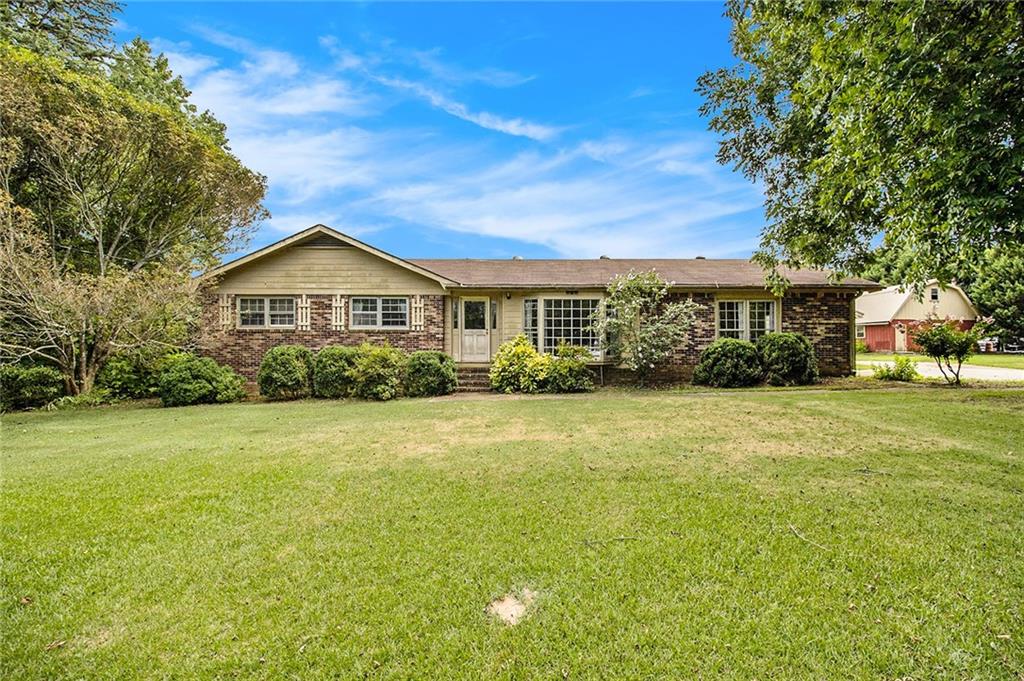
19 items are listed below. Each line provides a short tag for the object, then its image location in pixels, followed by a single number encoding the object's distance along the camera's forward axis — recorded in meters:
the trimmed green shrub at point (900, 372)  15.30
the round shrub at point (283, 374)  13.19
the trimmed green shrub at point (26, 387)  12.12
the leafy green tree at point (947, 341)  13.52
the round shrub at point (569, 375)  13.90
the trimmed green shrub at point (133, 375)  13.41
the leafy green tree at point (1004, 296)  16.58
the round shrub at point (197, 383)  12.52
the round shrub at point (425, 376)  13.58
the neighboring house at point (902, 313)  35.19
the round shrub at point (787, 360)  14.34
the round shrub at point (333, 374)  13.29
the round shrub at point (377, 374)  13.14
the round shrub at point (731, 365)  14.18
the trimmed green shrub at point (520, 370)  13.94
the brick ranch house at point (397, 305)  15.62
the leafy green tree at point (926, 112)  4.36
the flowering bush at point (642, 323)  14.39
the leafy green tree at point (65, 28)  15.56
